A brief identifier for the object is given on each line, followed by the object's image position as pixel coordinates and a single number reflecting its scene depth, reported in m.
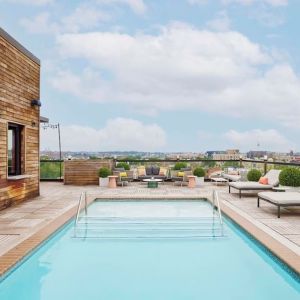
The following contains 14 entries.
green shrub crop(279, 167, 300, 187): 6.78
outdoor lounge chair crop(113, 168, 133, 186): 10.14
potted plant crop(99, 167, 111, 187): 10.06
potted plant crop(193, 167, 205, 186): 10.67
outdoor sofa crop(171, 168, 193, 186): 10.30
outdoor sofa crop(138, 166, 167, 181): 10.78
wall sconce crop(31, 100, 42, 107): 7.31
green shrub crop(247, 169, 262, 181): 8.59
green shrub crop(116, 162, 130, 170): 10.94
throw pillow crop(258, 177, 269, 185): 7.70
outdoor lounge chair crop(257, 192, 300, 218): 5.34
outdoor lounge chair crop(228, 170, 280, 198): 7.41
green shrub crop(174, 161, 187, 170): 10.88
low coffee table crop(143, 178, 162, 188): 9.71
